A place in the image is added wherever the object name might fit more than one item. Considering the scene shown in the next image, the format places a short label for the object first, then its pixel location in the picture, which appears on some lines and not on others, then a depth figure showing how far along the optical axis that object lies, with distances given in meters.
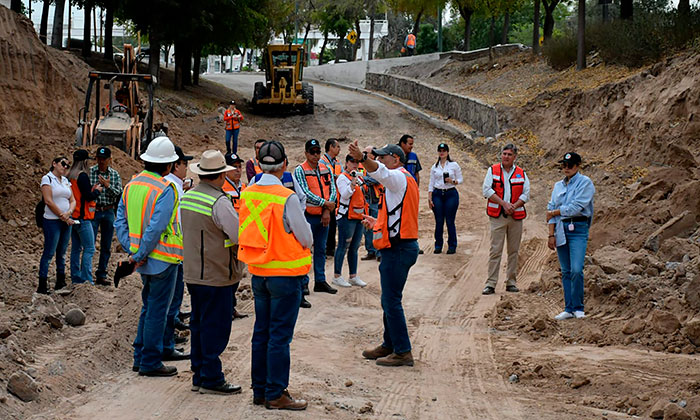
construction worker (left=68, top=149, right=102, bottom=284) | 10.93
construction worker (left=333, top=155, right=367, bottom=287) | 11.34
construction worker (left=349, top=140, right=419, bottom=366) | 7.56
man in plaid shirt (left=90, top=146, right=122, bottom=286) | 11.18
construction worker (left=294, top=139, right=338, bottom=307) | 10.38
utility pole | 47.81
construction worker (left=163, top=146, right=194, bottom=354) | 7.28
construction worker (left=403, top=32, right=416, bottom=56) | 52.78
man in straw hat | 6.46
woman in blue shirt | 9.62
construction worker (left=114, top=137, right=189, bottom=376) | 7.04
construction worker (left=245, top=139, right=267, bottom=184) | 11.41
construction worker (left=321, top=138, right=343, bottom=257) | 10.98
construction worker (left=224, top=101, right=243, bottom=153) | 24.45
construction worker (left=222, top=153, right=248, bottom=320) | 8.84
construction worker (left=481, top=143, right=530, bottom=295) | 11.28
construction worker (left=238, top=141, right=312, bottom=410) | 6.16
